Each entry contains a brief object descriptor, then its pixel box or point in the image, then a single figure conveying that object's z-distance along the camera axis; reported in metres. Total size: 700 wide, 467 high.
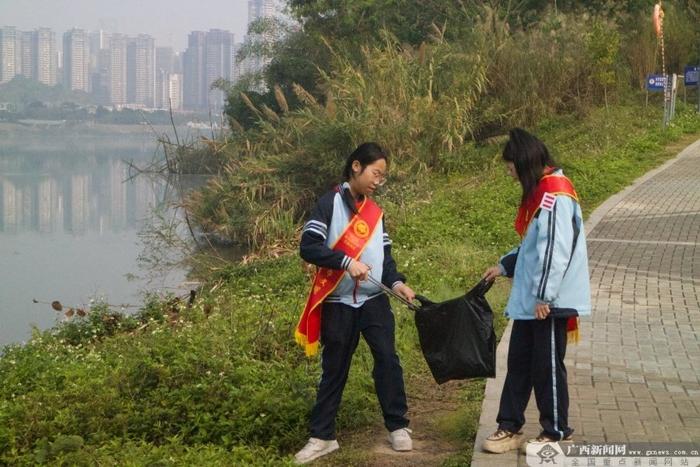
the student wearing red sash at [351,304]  5.28
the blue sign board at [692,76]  23.56
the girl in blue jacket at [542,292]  4.86
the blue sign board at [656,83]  22.05
